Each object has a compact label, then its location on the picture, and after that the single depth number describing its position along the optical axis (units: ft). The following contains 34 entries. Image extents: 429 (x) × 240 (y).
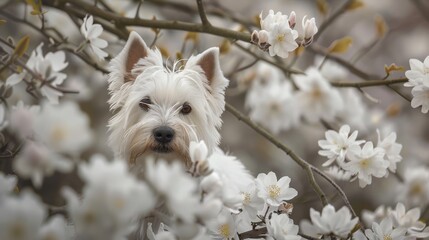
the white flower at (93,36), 5.69
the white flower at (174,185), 4.77
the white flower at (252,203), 5.50
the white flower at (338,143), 5.68
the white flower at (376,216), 6.35
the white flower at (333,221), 5.23
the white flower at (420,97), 5.60
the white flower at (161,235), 5.16
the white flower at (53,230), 4.79
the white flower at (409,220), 5.65
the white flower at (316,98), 6.82
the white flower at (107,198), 4.70
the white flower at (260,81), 7.56
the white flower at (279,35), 5.61
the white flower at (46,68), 5.34
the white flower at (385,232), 5.53
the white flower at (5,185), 4.90
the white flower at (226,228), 5.49
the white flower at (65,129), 4.72
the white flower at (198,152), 5.15
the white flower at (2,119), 5.05
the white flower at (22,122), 4.80
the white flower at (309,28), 5.63
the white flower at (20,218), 4.71
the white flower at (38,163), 4.74
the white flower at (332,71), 7.69
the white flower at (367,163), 5.65
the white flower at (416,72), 5.61
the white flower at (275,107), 7.57
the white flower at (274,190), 5.51
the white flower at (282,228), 5.36
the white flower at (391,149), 5.80
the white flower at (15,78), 5.42
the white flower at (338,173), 6.11
